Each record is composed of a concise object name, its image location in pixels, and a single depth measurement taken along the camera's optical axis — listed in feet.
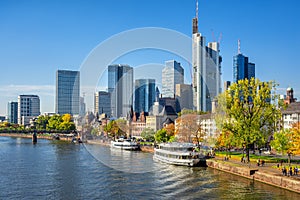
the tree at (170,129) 483.51
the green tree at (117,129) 632.79
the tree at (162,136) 468.18
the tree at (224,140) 262.59
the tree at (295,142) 225.76
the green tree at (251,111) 254.06
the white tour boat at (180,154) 280.72
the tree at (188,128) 383.45
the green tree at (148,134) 557.74
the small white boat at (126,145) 442.09
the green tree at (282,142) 238.07
